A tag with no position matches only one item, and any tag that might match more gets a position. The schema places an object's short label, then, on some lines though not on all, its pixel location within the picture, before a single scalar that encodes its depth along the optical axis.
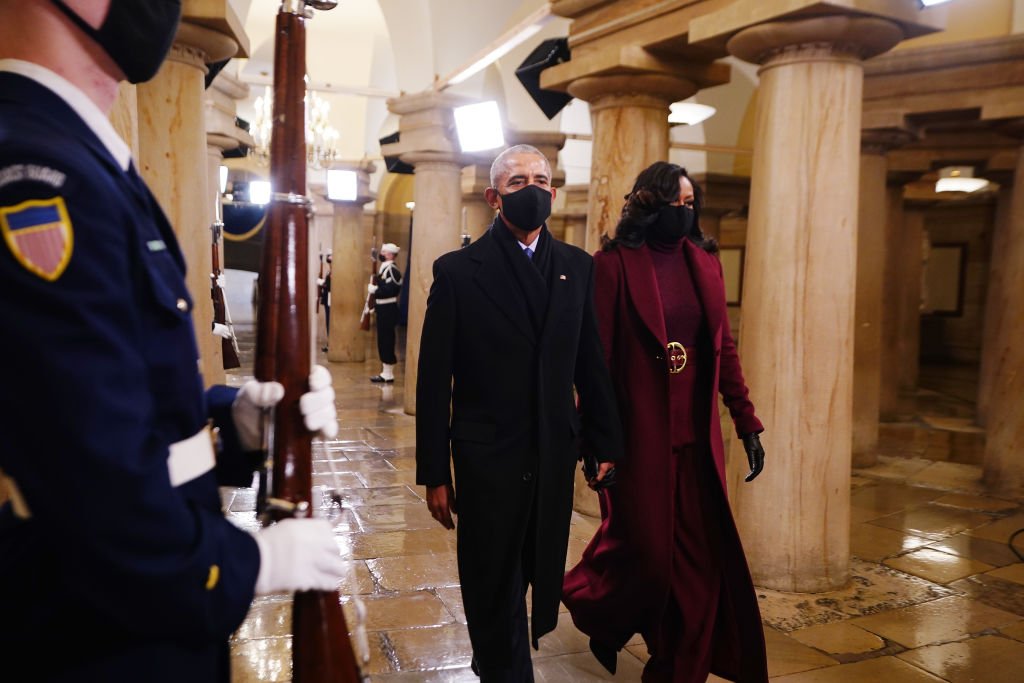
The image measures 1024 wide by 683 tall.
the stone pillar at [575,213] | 13.48
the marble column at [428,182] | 8.59
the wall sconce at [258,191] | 14.58
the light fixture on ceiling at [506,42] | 6.02
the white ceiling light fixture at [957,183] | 10.62
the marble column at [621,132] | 5.20
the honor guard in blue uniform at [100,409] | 0.92
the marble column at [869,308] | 7.45
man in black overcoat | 2.61
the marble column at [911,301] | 11.38
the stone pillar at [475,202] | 10.70
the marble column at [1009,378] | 6.20
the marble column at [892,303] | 9.11
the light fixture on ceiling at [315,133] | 13.41
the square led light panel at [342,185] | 12.75
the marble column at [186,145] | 4.60
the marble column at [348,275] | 14.02
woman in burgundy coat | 2.97
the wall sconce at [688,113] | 7.80
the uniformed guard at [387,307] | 11.61
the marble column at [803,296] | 4.02
